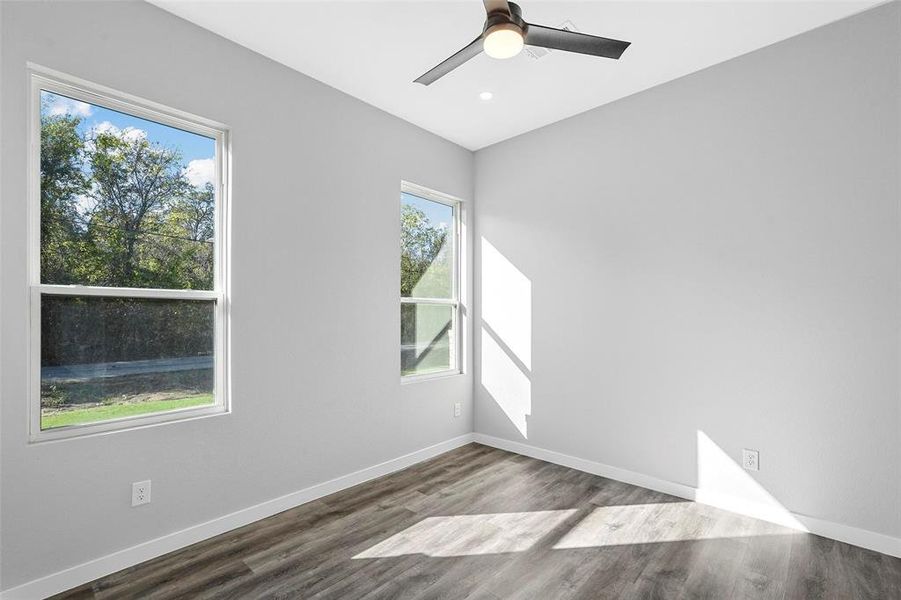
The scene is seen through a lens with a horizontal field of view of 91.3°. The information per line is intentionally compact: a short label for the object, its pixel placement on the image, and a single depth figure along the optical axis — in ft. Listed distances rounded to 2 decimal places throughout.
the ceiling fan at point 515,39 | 5.84
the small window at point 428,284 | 12.93
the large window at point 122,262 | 6.93
